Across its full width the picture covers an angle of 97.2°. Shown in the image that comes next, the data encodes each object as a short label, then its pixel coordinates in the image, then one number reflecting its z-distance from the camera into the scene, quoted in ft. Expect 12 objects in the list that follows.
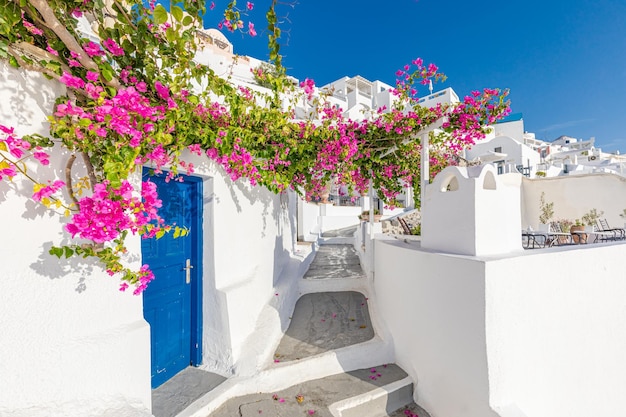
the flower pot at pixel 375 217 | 30.85
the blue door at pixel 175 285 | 11.20
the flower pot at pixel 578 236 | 28.35
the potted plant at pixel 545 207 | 25.09
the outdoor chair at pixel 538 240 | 30.17
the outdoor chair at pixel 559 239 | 28.58
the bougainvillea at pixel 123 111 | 6.33
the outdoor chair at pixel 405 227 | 28.00
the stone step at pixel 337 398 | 10.83
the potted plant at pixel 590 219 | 32.74
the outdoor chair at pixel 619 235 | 29.68
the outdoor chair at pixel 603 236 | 29.93
